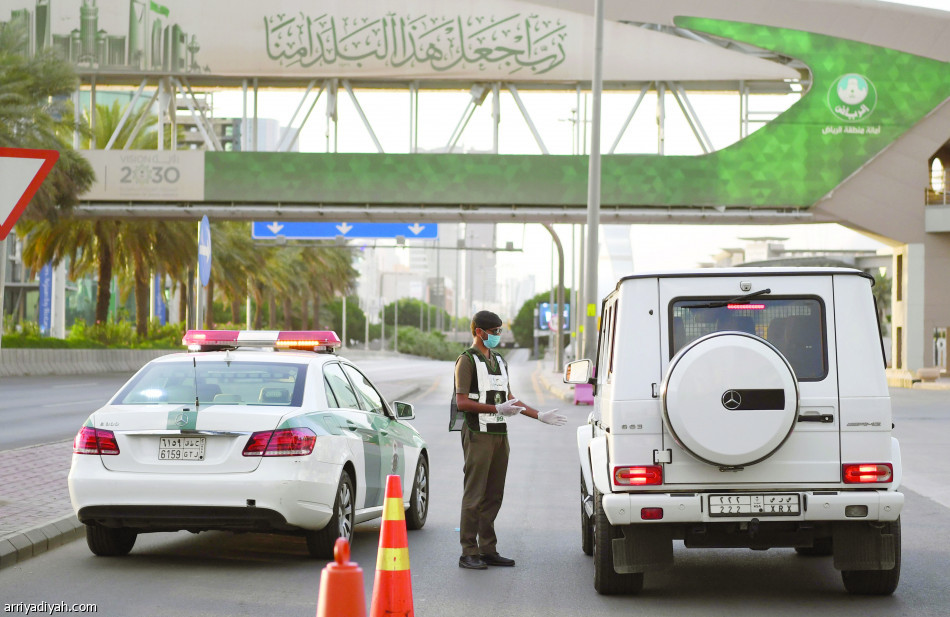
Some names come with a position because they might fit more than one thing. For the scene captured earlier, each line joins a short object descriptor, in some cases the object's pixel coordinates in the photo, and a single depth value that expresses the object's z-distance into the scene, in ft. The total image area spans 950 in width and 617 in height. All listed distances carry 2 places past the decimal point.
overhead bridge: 135.85
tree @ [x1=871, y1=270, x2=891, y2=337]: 311.82
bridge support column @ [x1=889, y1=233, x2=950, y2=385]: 147.84
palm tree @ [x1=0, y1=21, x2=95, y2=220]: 121.60
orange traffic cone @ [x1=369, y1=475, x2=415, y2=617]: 20.20
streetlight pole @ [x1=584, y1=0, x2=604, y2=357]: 102.01
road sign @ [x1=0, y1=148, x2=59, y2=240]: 28.22
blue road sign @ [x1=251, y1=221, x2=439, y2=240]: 165.99
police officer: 27.89
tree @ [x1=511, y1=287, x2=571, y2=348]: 628.69
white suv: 23.13
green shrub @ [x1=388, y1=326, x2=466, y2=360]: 524.11
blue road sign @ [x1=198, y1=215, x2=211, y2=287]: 60.59
